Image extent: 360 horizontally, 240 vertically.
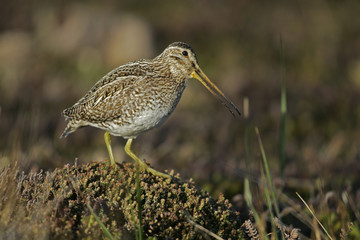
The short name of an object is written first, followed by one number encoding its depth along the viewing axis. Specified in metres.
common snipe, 11.29
